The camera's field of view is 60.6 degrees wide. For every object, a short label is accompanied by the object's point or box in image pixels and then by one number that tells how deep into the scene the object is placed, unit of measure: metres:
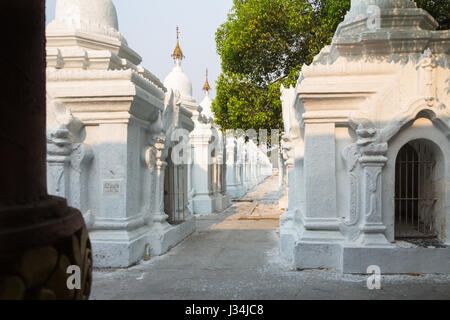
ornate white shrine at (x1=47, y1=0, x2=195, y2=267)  6.35
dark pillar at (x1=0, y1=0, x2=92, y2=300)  1.08
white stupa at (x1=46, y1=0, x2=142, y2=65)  7.45
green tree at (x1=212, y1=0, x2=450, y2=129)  14.77
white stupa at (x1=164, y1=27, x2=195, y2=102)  15.54
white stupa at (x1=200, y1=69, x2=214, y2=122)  20.89
